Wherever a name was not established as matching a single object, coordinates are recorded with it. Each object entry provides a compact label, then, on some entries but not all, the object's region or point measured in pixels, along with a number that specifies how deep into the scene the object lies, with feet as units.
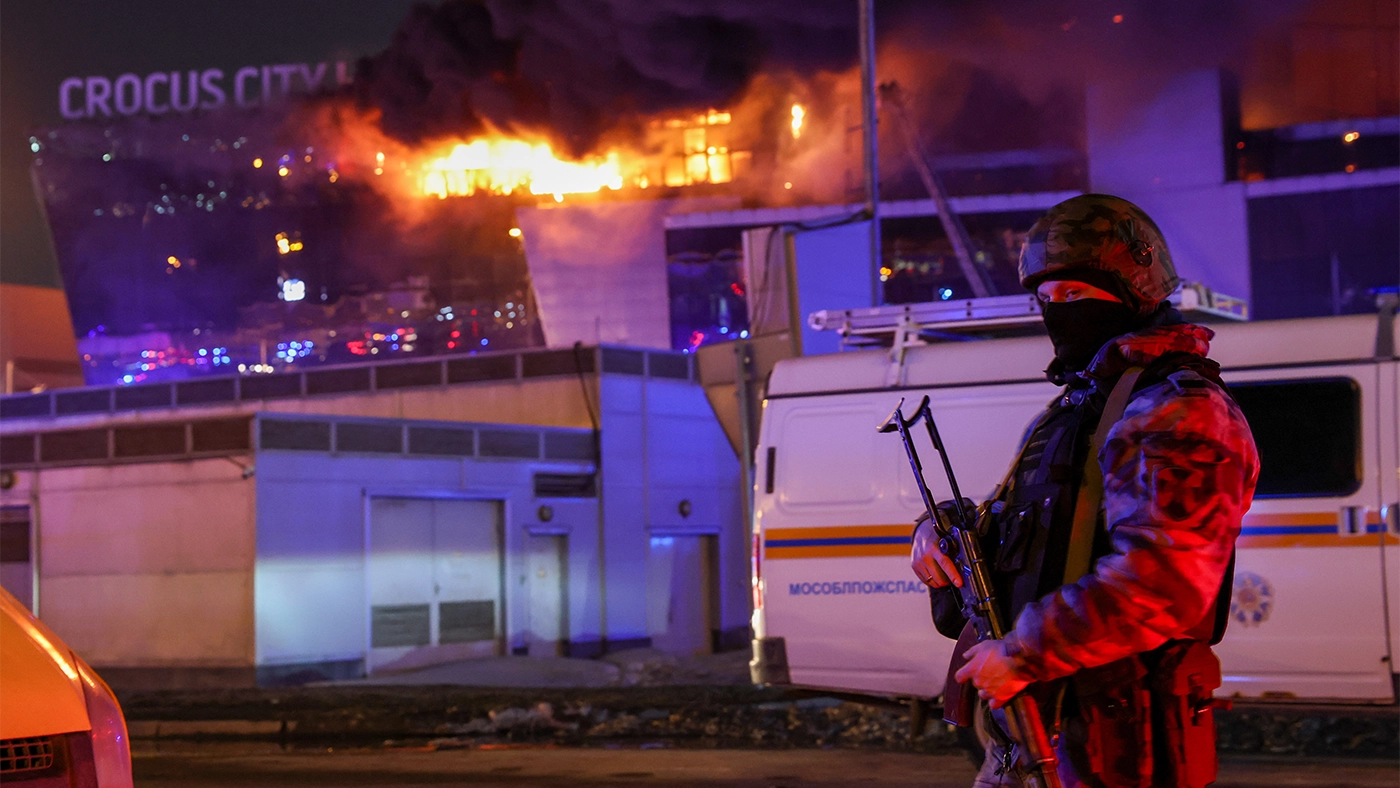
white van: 24.57
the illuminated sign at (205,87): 171.73
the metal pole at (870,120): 49.73
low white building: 56.70
